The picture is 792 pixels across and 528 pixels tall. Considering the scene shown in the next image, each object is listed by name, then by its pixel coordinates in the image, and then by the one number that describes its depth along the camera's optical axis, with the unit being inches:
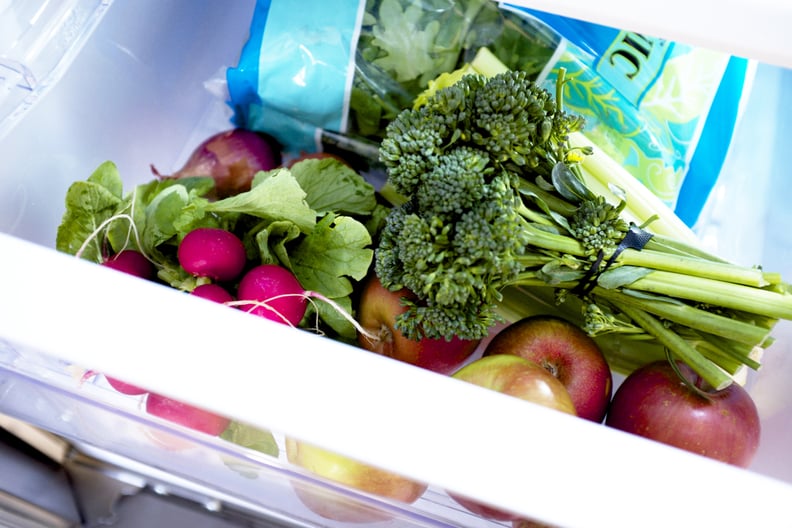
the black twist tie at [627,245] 26.7
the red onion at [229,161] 36.9
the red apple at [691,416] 26.6
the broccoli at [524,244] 24.9
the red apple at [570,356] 29.0
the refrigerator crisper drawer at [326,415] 16.5
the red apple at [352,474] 21.7
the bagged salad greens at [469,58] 35.5
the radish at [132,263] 28.5
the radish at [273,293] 27.0
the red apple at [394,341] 30.0
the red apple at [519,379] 24.2
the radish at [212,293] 26.7
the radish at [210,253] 27.1
